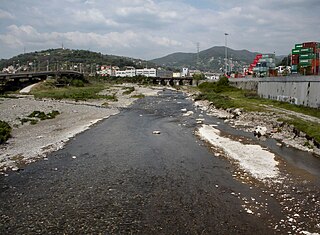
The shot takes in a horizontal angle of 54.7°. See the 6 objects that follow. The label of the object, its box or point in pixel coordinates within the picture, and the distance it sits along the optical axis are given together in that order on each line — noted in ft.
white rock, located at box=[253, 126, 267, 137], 95.50
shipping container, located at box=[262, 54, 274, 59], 457.76
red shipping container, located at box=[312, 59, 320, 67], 180.96
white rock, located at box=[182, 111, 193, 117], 148.13
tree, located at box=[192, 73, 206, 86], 508.53
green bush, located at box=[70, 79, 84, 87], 385.09
